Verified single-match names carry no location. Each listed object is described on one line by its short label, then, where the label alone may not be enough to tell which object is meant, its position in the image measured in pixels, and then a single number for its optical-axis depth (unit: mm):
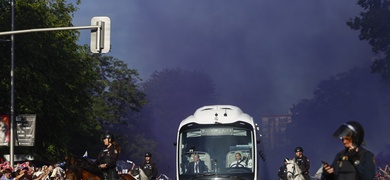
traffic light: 24406
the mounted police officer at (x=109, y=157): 21016
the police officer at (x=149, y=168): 28945
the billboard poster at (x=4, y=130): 40088
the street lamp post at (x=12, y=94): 39156
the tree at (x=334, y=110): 119625
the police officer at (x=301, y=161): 27750
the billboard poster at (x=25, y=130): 39500
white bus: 27891
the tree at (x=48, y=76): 47062
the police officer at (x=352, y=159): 10328
